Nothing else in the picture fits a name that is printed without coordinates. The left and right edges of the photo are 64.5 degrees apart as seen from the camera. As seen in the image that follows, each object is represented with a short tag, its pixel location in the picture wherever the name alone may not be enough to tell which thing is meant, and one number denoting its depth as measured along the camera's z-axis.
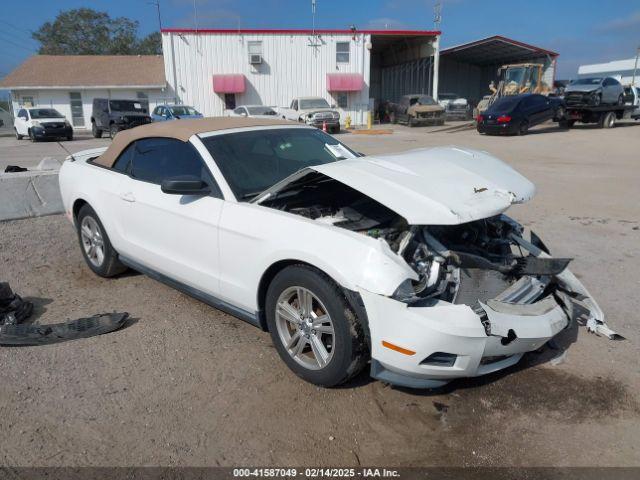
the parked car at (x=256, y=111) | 27.23
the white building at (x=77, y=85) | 34.81
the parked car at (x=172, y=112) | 25.64
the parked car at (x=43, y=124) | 24.94
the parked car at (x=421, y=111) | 31.70
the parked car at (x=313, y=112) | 27.25
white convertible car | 2.81
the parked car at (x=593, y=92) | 23.77
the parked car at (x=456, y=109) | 37.81
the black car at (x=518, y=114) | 22.58
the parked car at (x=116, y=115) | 25.03
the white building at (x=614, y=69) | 63.56
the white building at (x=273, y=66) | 34.38
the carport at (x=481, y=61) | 38.97
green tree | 62.53
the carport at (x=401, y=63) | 36.84
